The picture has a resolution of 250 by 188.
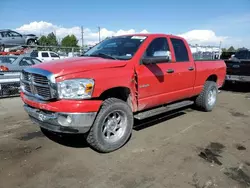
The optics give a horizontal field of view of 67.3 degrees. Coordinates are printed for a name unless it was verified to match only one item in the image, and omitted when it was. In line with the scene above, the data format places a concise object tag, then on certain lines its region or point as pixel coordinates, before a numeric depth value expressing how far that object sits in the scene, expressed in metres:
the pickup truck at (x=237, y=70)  7.57
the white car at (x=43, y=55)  16.06
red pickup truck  2.72
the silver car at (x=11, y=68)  6.47
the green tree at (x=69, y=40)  55.26
